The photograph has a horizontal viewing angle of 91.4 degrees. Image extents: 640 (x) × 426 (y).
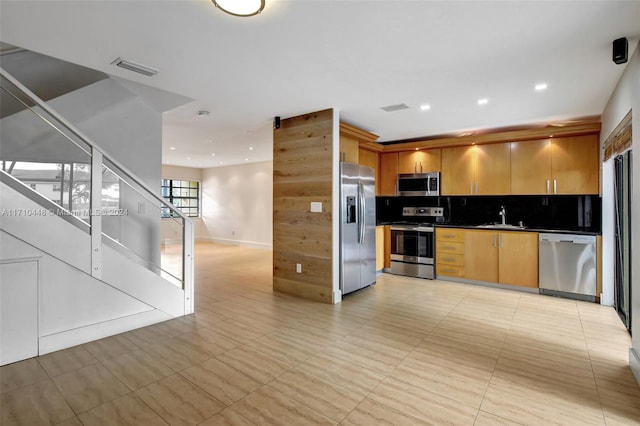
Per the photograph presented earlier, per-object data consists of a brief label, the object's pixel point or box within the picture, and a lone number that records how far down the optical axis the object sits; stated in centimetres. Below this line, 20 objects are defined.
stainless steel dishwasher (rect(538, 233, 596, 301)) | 428
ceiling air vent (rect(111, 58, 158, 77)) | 279
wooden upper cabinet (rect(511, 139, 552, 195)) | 484
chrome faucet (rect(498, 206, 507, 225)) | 542
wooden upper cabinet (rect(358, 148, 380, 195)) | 572
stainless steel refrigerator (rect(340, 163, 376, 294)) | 439
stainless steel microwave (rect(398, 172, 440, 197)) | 573
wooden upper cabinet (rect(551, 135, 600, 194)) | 452
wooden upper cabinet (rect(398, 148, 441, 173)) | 576
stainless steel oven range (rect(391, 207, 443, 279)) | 552
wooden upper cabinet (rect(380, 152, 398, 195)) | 615
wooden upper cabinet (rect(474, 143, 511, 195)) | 512
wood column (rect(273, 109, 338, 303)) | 417
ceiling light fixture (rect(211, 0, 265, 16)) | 191
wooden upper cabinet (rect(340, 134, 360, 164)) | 470
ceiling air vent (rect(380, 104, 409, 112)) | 395
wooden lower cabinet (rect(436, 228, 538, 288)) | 471
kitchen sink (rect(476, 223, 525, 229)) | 502
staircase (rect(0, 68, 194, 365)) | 256
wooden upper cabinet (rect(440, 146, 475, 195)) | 545
